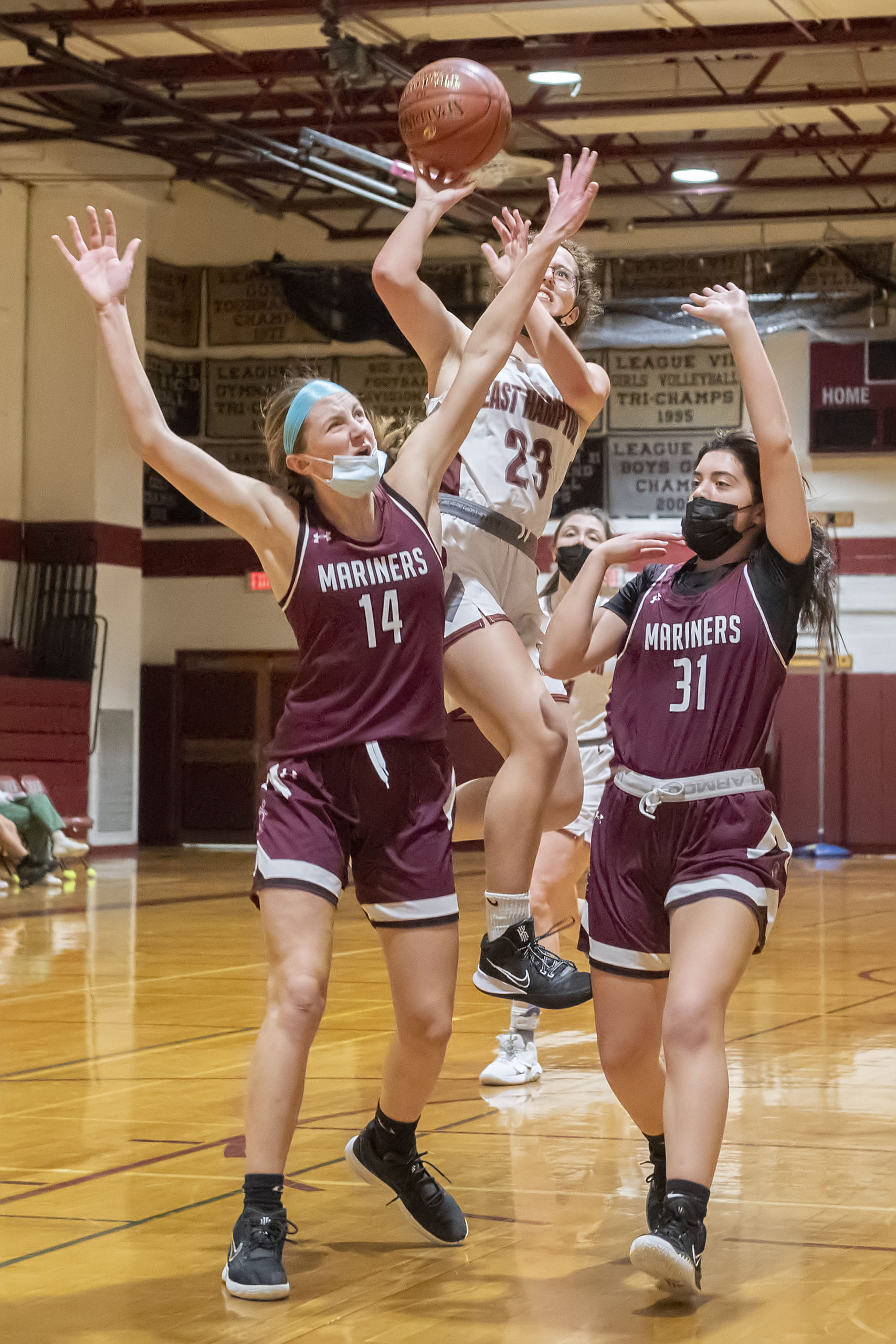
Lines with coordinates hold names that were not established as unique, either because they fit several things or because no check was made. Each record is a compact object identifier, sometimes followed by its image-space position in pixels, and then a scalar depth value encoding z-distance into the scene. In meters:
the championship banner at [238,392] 18.39
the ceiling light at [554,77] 13.35
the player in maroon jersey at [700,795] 3.28
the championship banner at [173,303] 18.20
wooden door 18.55
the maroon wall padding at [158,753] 18.83
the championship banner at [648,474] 17.45
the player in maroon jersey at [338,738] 3.39
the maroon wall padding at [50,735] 15.50
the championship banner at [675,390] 17.41
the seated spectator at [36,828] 13.39
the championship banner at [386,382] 18.09
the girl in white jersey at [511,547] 4.24
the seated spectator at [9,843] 12.61
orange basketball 4.27
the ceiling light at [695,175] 15.84
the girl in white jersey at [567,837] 5.57
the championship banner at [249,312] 18.28
